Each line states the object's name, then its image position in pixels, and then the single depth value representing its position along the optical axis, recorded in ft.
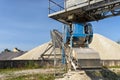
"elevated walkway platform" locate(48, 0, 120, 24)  20.22
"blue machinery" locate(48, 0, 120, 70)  20.42
